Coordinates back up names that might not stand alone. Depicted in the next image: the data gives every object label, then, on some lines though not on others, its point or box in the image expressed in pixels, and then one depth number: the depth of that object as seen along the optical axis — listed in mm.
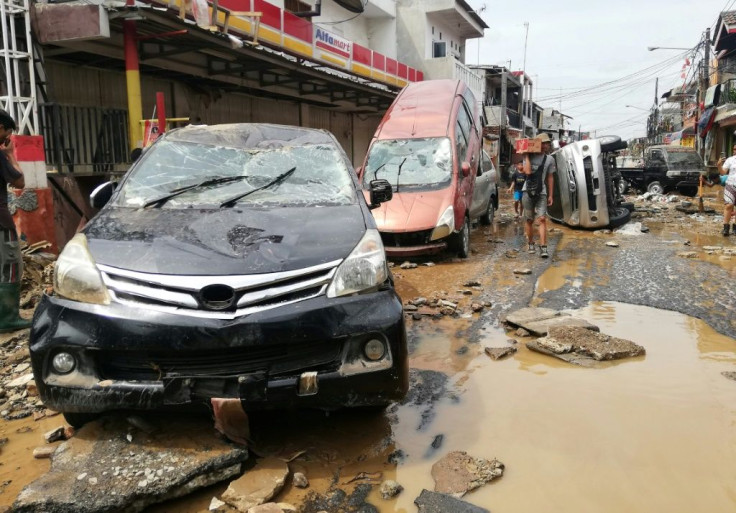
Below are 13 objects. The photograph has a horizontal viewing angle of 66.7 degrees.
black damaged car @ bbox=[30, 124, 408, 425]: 2557
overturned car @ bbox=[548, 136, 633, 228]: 11453
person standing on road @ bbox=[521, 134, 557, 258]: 8719
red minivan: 8203
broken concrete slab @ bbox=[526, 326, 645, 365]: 4340
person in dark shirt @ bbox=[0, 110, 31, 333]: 4660
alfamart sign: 16875
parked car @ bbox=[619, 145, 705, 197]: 20000
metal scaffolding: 7426
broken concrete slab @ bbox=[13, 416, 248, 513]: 2369
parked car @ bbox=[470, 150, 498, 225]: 10867
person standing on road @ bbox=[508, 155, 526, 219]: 13133
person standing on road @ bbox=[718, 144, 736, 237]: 10375
